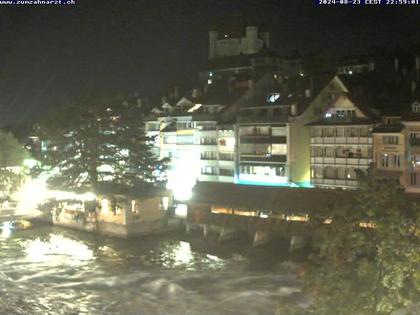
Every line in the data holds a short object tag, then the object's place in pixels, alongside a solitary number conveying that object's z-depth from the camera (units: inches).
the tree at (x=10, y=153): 2331.4
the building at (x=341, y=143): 1579.7
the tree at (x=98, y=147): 1701.5
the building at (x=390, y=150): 1488.7
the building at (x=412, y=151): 1472.7
